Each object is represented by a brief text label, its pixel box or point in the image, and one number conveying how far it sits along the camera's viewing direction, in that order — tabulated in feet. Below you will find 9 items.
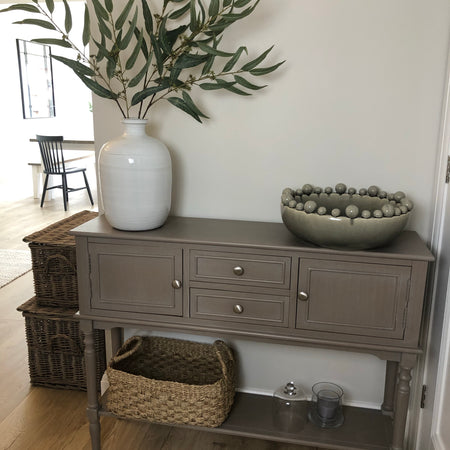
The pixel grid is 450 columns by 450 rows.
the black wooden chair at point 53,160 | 17.81
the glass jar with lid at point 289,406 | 6.10
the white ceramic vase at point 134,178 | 5.49
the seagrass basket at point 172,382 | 5.87
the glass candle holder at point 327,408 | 6.07
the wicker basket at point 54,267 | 7.52
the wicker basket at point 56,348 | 7.72
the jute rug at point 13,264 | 11.97
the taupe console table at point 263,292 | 5.11
